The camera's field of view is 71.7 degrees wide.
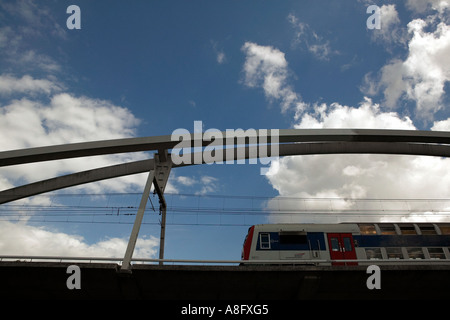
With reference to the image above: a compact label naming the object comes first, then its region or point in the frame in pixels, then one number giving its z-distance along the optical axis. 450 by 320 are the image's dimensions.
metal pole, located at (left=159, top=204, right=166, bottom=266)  20.64
